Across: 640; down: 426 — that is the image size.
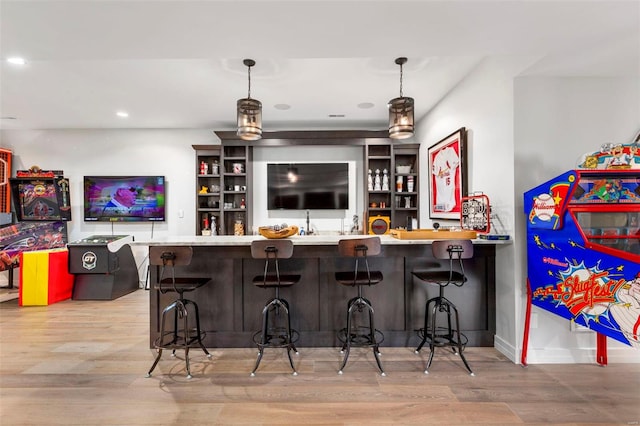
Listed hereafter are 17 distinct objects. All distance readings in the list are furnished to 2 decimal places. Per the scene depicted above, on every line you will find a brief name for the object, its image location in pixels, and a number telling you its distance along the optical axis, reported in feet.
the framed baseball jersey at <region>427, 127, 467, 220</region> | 10.46
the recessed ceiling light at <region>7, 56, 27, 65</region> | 9.22
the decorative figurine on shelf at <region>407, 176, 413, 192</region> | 15.44
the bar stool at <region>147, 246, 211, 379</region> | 7.52
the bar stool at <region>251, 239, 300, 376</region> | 7.61
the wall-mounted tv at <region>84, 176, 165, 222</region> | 16.61
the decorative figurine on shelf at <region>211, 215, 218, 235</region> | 15.83
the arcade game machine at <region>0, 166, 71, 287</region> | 15.88
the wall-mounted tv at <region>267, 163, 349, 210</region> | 15.99
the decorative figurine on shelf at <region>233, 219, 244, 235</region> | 15.81
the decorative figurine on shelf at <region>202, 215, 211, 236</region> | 16.04
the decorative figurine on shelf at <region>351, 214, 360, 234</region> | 15.97
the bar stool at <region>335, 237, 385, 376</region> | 7.68
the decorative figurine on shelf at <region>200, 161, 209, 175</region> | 16.01
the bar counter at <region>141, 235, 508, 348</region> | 9.05
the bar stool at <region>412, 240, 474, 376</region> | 7.72
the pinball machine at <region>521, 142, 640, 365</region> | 5.97
